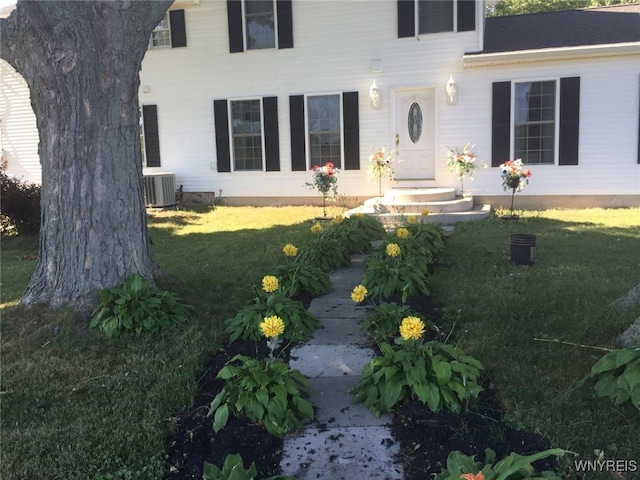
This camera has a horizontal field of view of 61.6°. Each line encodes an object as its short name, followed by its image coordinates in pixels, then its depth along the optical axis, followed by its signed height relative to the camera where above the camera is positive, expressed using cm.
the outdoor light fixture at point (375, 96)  1108 +129
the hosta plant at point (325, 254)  557 -99
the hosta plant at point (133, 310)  390 -107
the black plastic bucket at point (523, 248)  566 -99
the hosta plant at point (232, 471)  219 -128
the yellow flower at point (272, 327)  307 -94
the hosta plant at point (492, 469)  197 -120
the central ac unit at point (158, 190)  1197 -55
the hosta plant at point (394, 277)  458 -103
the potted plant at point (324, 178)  992 -33
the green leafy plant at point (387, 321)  365 -112
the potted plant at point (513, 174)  927 -34
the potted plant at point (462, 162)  1039 -12
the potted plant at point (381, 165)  1094 -13
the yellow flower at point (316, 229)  595 -75
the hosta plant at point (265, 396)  270 -121
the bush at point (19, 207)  858 -61
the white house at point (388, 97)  1027 +127
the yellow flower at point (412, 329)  288 -91
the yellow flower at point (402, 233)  571 -79
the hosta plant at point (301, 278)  470 -104
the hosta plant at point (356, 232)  654 -92
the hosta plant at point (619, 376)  261 -113
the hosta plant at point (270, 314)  375 -110
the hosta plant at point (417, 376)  278 -116
